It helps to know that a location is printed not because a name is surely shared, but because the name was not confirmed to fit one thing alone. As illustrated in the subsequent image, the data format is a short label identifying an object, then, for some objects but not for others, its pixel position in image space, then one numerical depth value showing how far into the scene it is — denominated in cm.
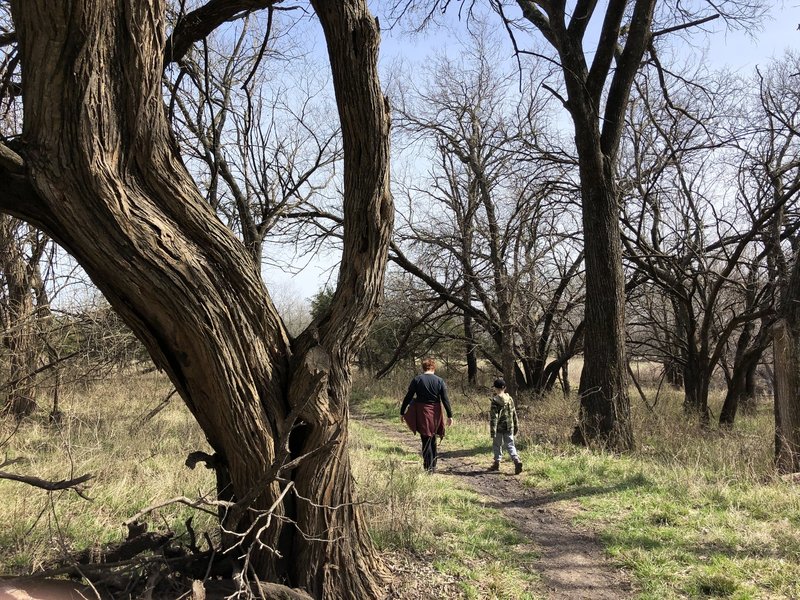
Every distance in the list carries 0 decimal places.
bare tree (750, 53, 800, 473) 693
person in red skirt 770
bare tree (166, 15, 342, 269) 1026
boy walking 789
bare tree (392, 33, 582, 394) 1245
